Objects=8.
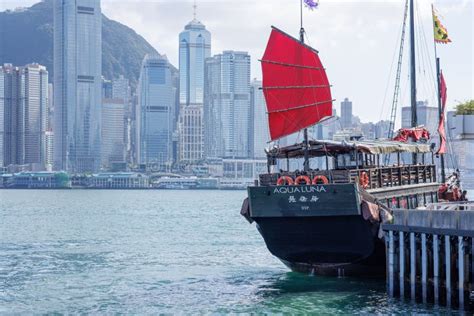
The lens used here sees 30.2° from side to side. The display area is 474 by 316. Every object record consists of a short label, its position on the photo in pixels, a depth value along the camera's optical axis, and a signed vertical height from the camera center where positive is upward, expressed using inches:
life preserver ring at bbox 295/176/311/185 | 1188.3 -17.5
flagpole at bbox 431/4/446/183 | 1697.3 +121.0
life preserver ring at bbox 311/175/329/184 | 1178.6 -18.8
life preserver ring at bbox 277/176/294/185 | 1202.0 -19.0
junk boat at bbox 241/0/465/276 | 1159.6 -29.1
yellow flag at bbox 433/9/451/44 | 1745.8 +263.2
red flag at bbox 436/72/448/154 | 1660.7 +89.8
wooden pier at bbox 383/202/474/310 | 952.3 -103.2
